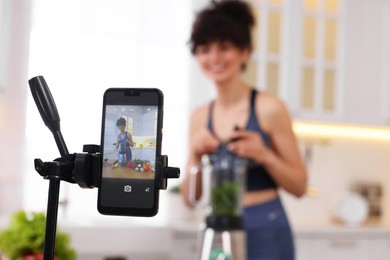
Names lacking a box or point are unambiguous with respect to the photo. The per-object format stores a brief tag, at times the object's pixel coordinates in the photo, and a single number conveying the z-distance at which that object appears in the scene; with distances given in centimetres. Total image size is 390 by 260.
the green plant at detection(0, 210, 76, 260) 104
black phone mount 46
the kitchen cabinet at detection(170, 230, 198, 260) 295
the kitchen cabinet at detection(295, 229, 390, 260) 328
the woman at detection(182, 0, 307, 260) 206
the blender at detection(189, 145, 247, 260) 85
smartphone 48
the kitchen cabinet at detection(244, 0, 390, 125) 356
